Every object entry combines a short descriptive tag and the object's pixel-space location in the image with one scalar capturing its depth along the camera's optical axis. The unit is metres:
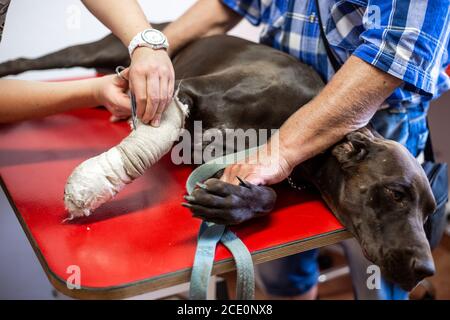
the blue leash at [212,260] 0.81
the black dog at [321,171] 0.89
